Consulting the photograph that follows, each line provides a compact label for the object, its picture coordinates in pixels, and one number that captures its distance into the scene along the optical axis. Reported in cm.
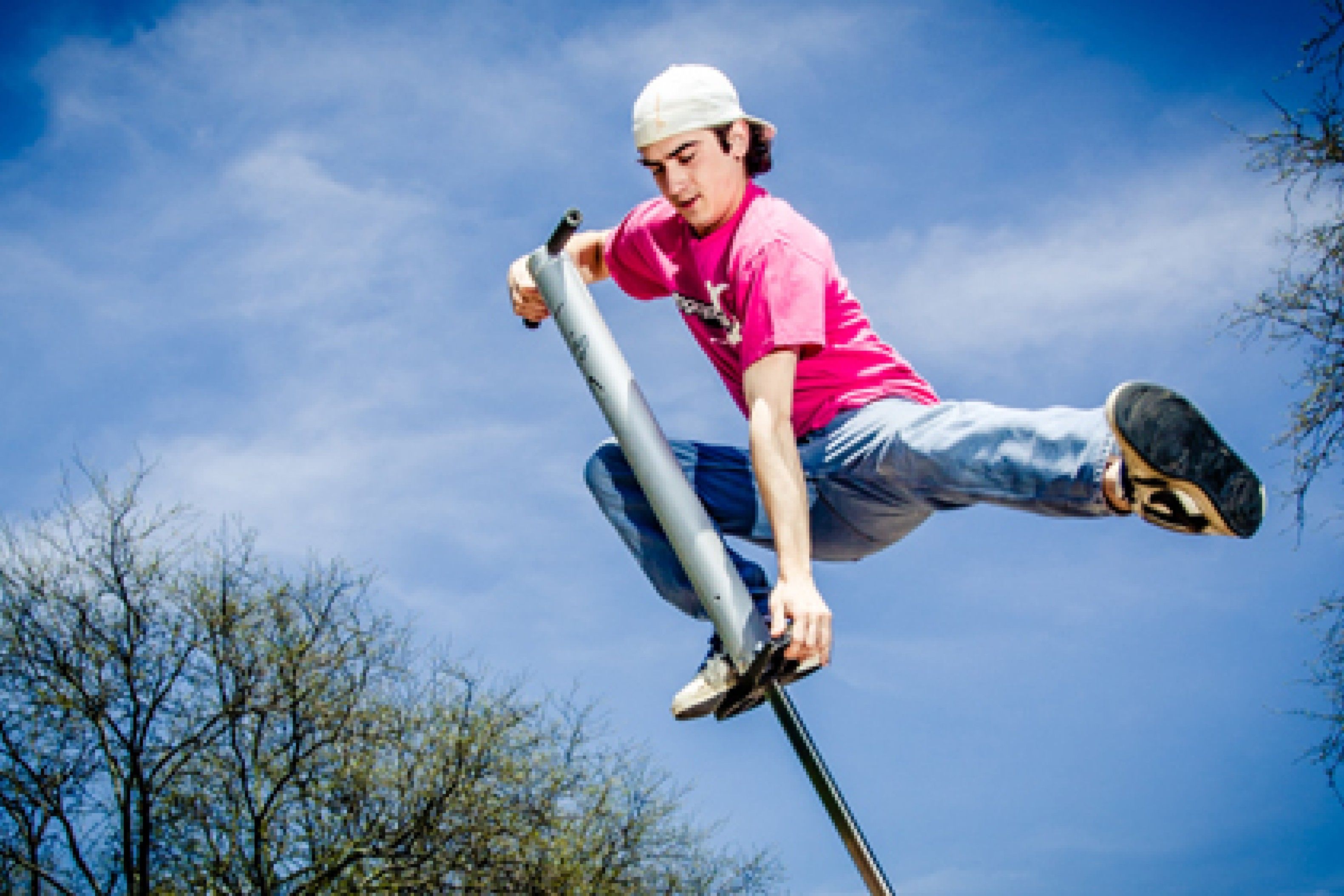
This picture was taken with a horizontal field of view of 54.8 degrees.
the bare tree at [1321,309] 809
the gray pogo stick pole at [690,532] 305
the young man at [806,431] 282
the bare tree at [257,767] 1418
